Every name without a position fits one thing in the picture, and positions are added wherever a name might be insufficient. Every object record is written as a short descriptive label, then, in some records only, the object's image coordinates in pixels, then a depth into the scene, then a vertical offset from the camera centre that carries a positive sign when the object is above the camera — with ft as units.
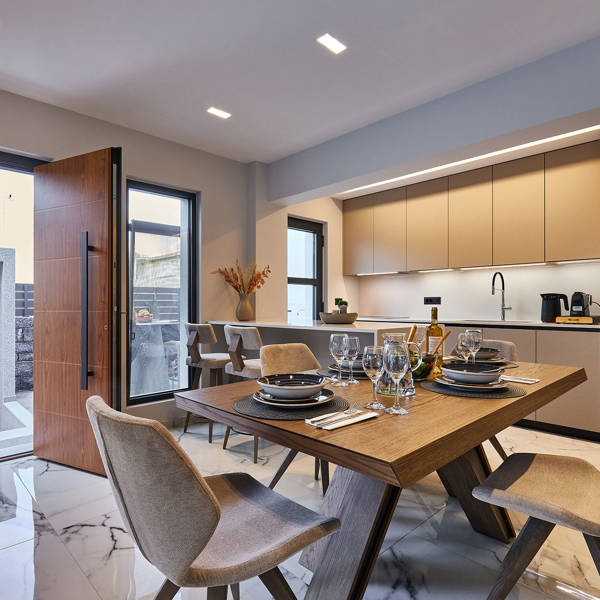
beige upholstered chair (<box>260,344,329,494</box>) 6.64 -1.00
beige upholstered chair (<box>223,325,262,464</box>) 9.29 -1.02
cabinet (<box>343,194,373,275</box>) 16.38 +2.78
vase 12.91 -0.22
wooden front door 8.56 +0.07
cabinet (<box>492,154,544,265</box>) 11.96 +2.78
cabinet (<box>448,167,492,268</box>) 13.05 +2.79
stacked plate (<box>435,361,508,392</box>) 4.64 -0.91
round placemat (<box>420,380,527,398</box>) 4.44 -1.01
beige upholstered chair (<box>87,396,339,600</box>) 2.69 -1.51
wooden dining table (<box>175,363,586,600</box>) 2.92 -1.09
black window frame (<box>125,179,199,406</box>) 11.39 +1.71
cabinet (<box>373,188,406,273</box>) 15.27 +2.77
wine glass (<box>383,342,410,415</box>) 3.92 -0.56
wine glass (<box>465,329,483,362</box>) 5.78 -0.54
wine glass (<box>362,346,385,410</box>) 4.20 -0.65
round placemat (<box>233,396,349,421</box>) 3.70 -1.02
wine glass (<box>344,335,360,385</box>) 5.09 -0.55
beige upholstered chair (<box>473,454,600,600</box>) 3.56 -1.85
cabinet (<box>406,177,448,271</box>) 14.12 +2.78
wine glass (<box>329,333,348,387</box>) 5.10 -0.56
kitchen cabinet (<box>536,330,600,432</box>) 9.93 -1.66
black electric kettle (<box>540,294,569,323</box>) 11.61 -0.08
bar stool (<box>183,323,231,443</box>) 10.62 -1.44
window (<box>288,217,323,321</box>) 15.80 +1.35
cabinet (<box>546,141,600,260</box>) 10.99 +2.78
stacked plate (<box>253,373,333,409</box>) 3.97 -0.94
